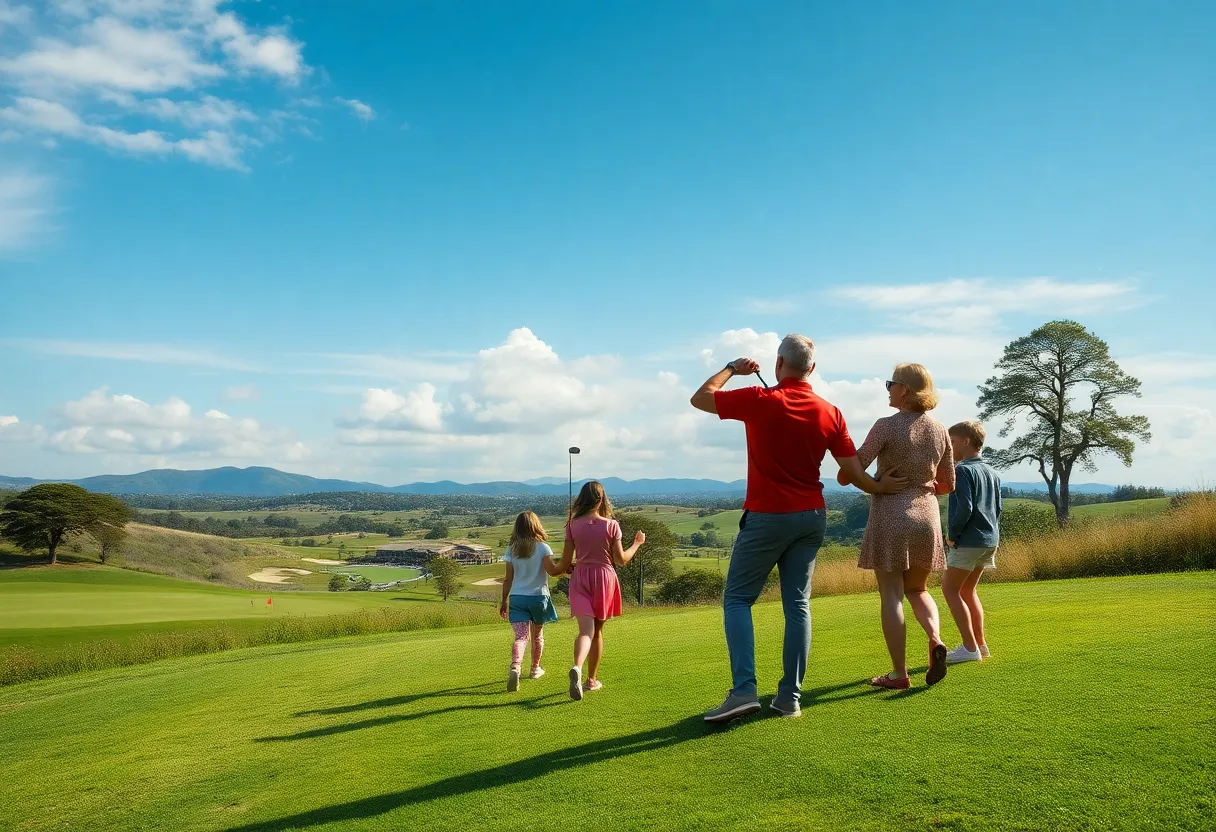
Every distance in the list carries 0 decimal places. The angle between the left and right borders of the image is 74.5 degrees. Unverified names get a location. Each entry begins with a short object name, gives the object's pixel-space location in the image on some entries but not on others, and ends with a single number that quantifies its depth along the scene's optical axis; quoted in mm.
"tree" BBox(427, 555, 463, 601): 77375
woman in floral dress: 5652
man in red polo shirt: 5340
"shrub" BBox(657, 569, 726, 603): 55031
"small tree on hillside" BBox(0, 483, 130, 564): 66250
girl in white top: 7898
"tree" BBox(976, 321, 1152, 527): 37281
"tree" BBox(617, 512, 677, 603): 59262
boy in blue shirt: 6379
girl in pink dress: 7062
